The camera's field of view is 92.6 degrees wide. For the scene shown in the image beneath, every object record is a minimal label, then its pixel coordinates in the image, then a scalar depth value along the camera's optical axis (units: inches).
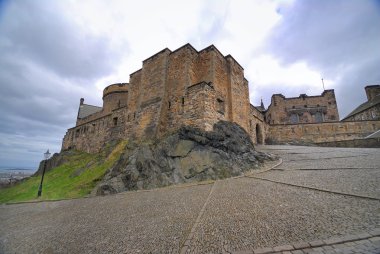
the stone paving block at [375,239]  112.3
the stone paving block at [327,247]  110.0
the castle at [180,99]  492.7
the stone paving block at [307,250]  110.4
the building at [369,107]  1282.1
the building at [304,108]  1409.9
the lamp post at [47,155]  559.5
